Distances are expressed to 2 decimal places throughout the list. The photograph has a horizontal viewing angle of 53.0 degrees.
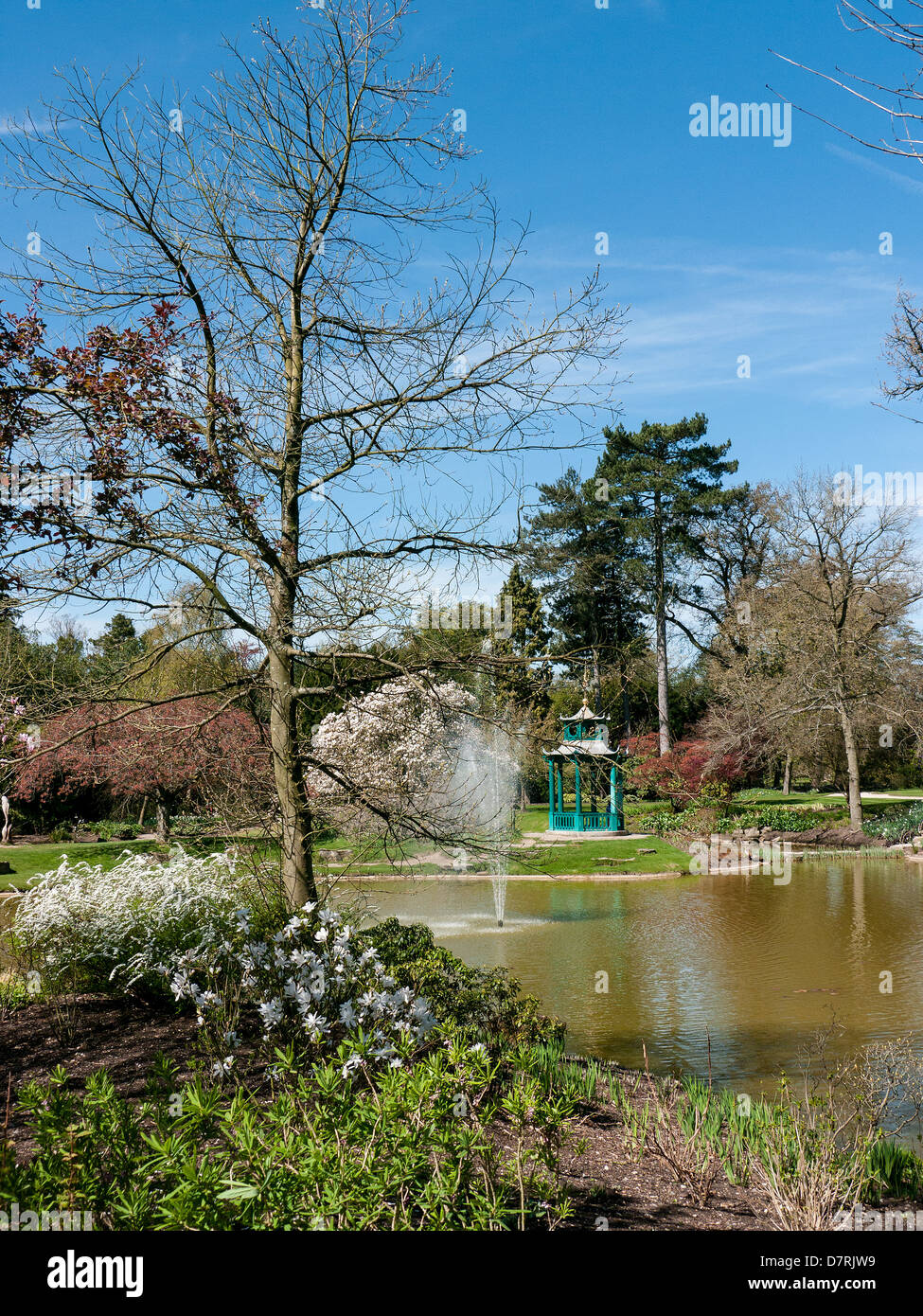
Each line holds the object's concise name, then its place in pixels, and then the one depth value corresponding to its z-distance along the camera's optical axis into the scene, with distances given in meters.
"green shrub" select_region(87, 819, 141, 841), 23.73
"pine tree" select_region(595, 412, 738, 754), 34.84
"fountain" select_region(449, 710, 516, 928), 13.62
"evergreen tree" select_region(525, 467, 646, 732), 33.59
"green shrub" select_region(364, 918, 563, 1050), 5.44
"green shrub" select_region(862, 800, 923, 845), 20.56
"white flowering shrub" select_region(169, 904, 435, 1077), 4.17
